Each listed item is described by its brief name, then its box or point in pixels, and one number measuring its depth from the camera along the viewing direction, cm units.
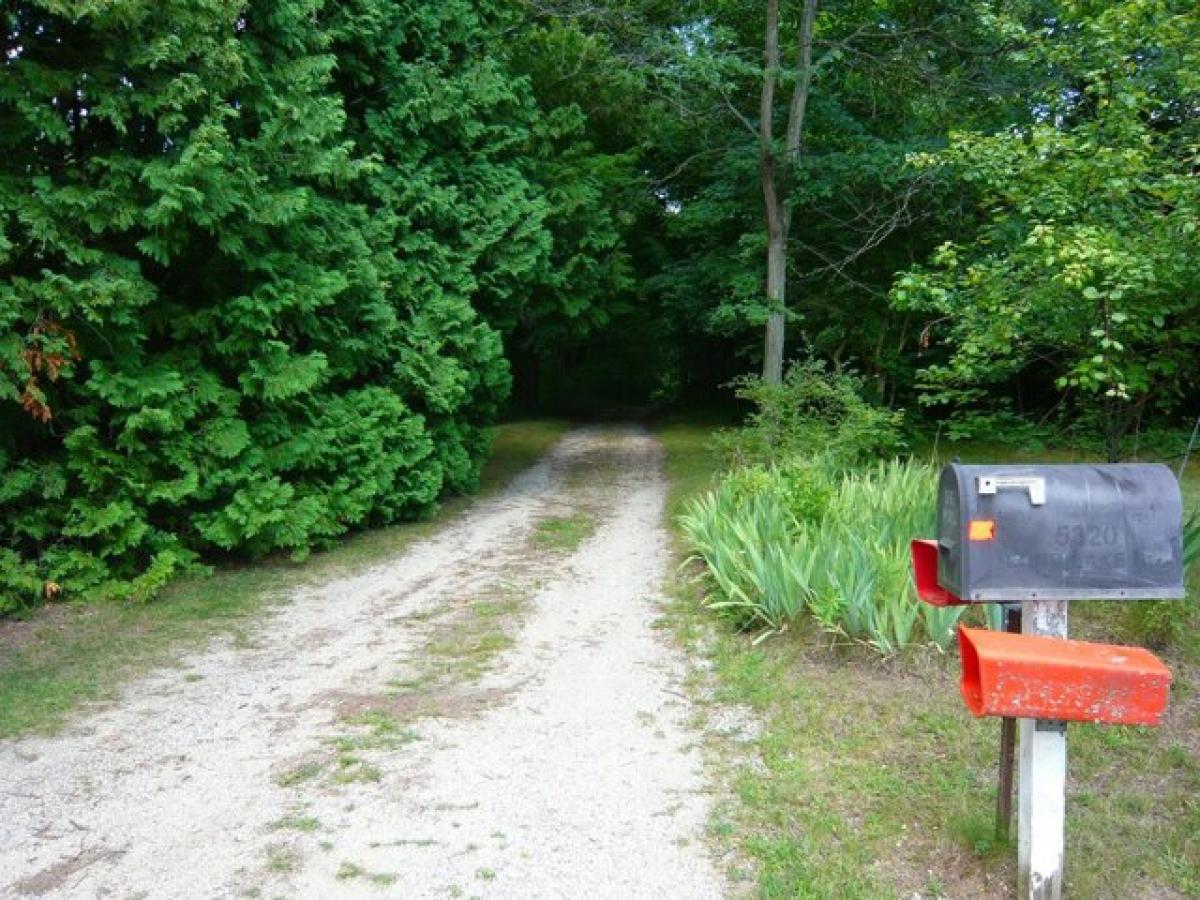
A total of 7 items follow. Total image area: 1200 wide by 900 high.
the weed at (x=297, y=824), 381
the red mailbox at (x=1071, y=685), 263
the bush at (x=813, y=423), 1102
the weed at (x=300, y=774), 427
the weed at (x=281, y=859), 351
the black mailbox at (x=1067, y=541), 290
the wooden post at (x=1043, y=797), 291
